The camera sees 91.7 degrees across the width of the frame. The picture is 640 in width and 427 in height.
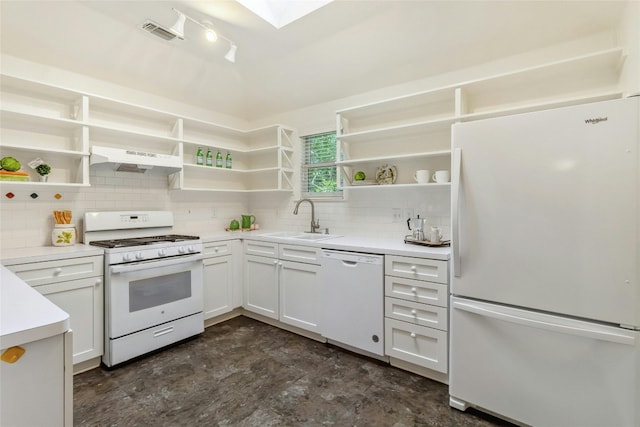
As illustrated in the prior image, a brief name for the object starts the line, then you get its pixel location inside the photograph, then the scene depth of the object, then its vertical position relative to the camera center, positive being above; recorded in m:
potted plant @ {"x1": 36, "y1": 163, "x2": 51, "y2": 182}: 2.55 +0.32
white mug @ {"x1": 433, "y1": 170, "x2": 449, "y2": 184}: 2.64 +0.30
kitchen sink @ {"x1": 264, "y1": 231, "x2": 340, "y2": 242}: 3.32 -0.28
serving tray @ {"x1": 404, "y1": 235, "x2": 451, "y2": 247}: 2.52 -0.26
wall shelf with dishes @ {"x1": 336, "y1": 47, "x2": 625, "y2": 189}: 2.20 +0.90
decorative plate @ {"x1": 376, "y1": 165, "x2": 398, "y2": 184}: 3.12 +0.37
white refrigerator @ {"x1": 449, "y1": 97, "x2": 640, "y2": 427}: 1.49 -0.29
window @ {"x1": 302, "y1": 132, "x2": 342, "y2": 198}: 3.72 +0.55
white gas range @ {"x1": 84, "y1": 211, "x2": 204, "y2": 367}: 2.48 -0.64
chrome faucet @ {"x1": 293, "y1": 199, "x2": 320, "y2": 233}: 3.64 -0.10
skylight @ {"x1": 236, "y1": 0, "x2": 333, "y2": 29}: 2.46 +1.65
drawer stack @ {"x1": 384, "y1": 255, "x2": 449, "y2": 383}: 2.21 -0.77
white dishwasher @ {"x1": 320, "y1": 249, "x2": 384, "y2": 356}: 2.51 -0.76
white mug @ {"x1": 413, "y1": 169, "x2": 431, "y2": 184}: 2.76 +0.31
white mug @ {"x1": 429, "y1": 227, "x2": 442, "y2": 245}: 2.54 -0.20
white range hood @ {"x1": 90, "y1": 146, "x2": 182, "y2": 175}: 2.67 +0.46
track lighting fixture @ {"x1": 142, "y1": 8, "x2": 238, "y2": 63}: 2.35 +1.49
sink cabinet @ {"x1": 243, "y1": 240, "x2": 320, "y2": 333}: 2.96 -0.74
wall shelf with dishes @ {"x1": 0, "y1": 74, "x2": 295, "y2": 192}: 2.53 +0.75
